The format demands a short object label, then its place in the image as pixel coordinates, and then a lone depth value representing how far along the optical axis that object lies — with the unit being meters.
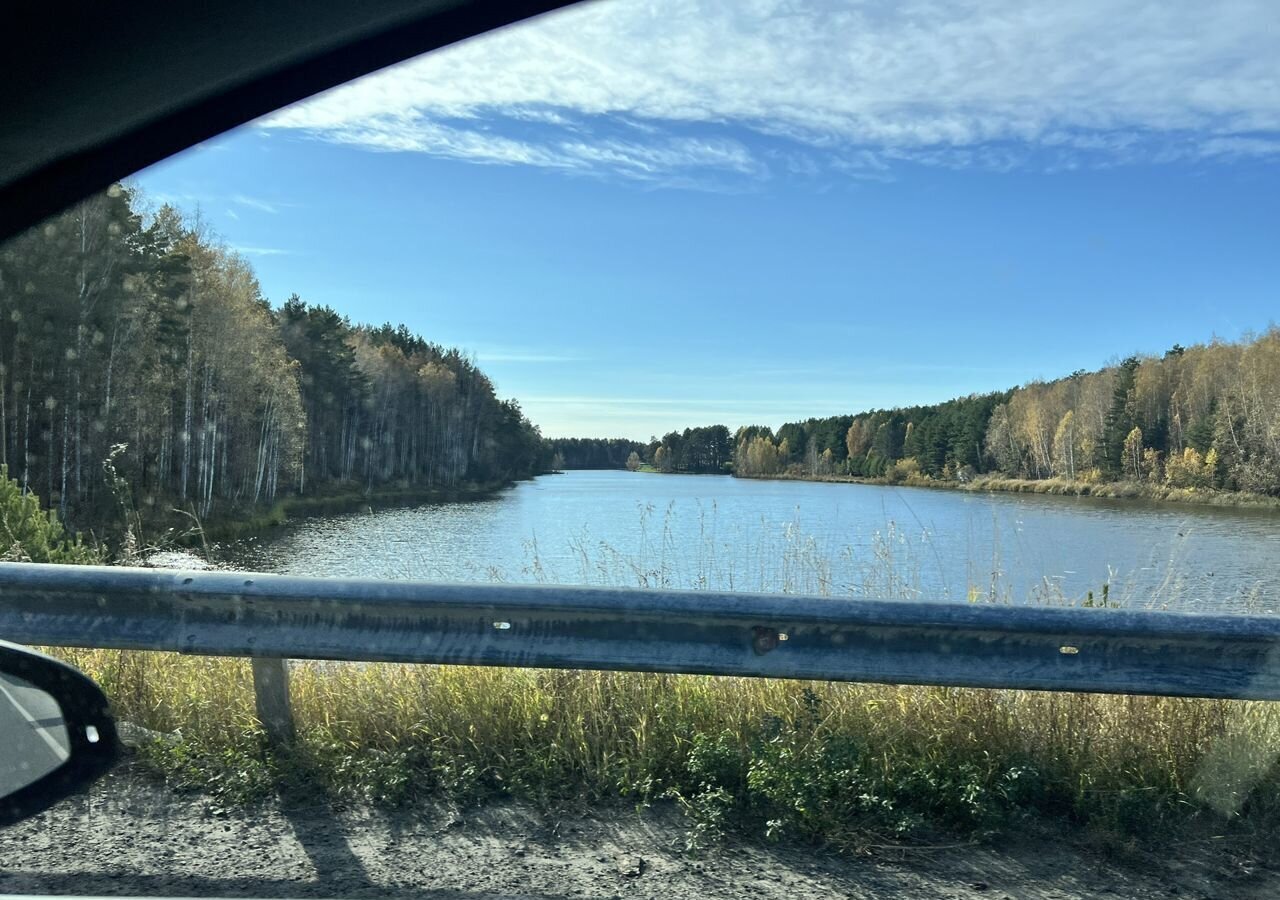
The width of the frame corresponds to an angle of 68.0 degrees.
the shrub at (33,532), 7.87
